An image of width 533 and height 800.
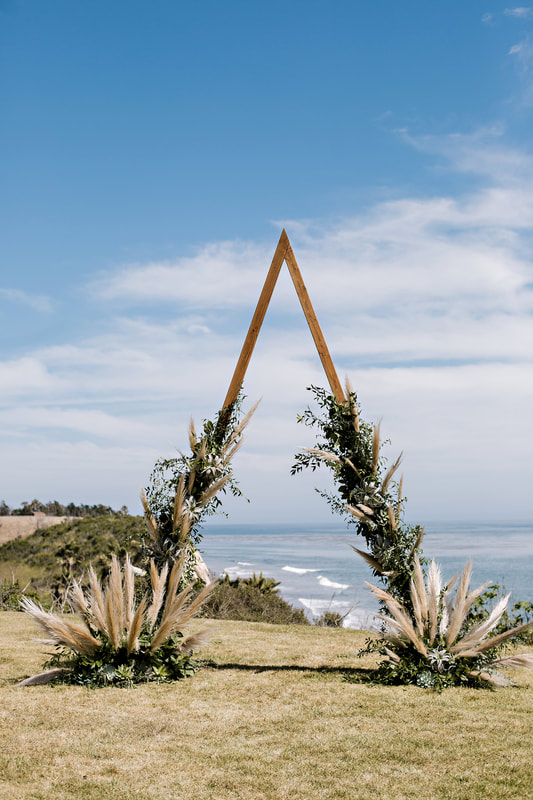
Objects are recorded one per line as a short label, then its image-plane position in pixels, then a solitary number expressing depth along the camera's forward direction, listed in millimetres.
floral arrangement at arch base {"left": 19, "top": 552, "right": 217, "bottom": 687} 5781
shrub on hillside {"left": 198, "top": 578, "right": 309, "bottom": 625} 11701
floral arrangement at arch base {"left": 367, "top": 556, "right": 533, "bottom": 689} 5812
